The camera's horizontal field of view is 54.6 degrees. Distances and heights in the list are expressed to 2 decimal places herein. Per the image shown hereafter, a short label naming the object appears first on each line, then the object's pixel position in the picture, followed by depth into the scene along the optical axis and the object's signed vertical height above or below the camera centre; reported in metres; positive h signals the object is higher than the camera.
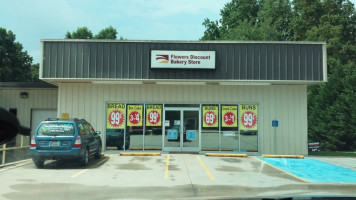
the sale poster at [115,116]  17.19 -0.08
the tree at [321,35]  22.86 +8.83
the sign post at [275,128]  16.44 -0.61
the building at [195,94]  16.09 +1.02
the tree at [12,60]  38.69 +6.38
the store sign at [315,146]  16.92 -1.48
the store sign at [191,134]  17.19 -0.95
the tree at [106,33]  50.53 +11.95
